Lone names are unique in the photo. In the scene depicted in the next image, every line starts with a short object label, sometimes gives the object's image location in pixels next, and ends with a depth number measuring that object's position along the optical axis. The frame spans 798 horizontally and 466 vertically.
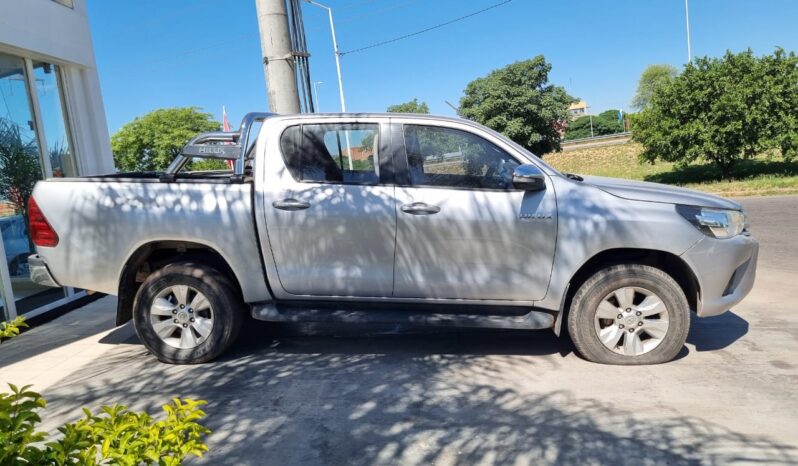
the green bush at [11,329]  2.20
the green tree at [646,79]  74.69
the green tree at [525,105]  33.53
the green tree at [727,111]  17.28
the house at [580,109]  116.15
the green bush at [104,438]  1.57
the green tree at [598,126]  70.44
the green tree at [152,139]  38.91
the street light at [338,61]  33.33
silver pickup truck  4.10
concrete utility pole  5.91
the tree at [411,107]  61.30
